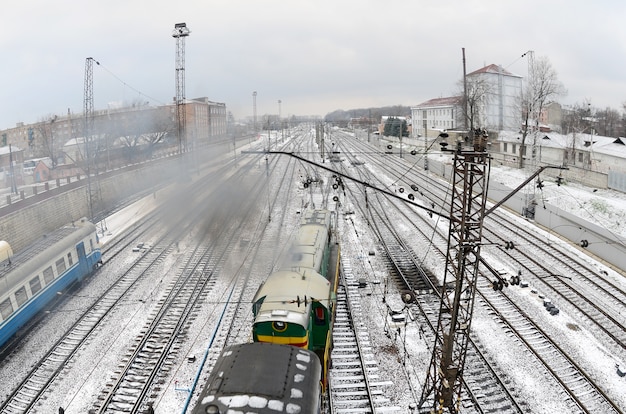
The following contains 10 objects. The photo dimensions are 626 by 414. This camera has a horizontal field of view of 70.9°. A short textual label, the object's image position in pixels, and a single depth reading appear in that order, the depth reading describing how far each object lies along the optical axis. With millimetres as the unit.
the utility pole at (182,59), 55988
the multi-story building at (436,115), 73625
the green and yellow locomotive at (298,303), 11539
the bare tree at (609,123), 80312
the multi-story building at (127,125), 66281
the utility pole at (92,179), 37531
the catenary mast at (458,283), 9986
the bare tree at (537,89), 50231
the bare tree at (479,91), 58153
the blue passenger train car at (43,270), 15500
